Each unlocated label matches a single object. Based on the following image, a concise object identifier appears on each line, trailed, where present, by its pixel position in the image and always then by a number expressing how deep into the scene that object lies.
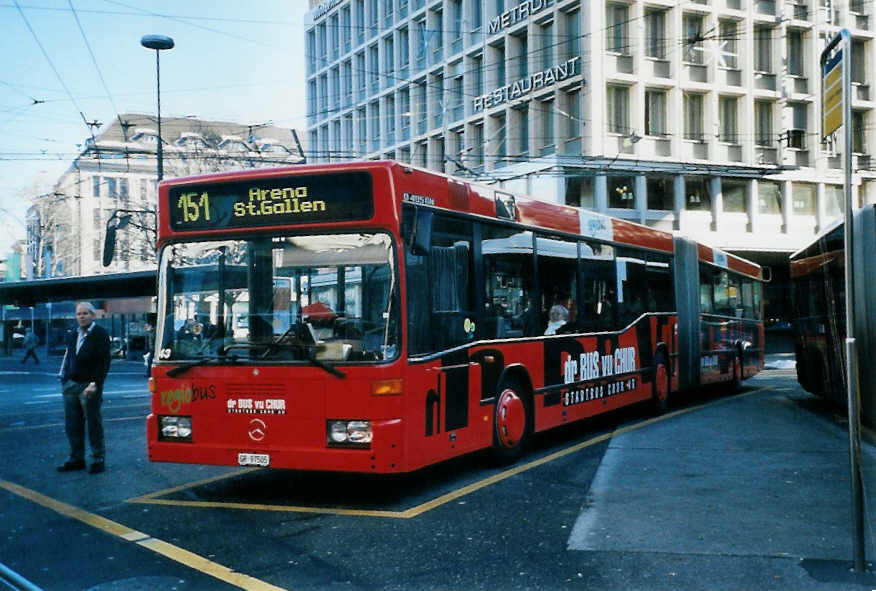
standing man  9.87
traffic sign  5.63
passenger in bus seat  11.12
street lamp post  29.47
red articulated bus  7.77
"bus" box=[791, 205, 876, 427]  11.18
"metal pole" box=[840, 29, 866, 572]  5.45
